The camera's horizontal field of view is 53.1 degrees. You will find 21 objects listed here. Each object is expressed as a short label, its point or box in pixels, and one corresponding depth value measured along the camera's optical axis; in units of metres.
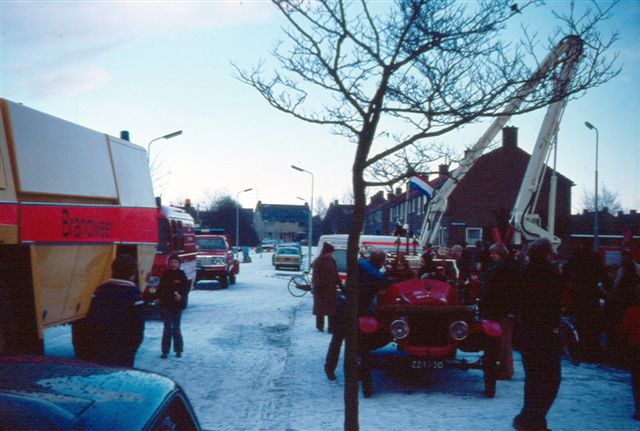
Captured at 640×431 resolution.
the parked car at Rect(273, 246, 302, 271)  44.16
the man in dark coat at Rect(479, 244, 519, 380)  8.23
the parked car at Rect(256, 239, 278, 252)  91.81
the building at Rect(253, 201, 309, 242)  144.12
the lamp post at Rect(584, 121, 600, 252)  27.91
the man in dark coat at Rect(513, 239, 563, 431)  6.39
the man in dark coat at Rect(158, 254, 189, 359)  10.40
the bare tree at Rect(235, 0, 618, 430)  5.34
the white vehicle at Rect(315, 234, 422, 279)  16.56
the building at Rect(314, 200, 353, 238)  70.94
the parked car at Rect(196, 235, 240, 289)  26.64
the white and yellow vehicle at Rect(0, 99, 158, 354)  7.44
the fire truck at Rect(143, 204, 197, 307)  16.33
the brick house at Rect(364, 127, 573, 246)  46.38
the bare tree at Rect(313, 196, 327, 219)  109.75
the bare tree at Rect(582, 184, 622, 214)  77.12
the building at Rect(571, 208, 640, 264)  43.59
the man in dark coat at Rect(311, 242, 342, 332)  12.21
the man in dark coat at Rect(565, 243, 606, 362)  10.26
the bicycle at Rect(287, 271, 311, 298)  23.62
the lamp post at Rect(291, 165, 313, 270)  42.09
